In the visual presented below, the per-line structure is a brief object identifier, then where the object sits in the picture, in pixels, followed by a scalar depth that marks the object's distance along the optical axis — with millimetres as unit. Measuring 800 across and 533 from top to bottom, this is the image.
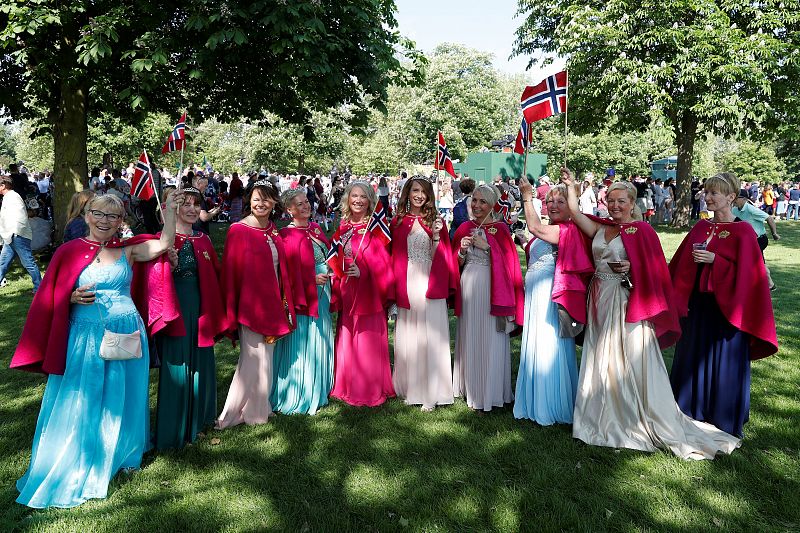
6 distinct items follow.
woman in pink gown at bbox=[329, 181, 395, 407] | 6285
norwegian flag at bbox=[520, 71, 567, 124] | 5754
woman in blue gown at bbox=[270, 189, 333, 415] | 6055
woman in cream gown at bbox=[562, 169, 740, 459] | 5297
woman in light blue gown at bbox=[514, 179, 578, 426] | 5879
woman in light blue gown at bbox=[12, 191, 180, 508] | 4328
